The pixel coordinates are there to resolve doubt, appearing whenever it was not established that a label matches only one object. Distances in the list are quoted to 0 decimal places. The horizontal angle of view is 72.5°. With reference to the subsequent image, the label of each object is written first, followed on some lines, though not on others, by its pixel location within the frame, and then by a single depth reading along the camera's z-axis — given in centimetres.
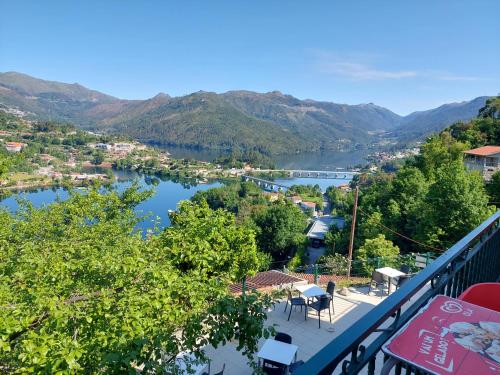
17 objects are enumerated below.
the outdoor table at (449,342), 102
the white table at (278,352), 648
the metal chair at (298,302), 917
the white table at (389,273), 1094
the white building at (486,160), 2889
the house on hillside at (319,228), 4194
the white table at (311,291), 905
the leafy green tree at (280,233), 3612
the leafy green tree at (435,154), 3115
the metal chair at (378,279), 1147
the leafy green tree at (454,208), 1772
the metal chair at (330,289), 979
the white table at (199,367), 625
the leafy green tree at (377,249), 1820
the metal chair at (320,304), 899
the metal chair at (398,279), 1060
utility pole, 1555
